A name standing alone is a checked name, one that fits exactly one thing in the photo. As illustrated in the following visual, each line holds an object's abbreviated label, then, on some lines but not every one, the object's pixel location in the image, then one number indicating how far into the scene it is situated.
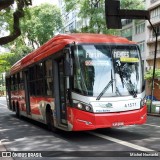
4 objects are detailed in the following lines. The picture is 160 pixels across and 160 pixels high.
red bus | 10.94
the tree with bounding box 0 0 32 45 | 19.53
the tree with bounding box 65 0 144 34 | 40.38
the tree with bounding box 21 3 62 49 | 53.66
